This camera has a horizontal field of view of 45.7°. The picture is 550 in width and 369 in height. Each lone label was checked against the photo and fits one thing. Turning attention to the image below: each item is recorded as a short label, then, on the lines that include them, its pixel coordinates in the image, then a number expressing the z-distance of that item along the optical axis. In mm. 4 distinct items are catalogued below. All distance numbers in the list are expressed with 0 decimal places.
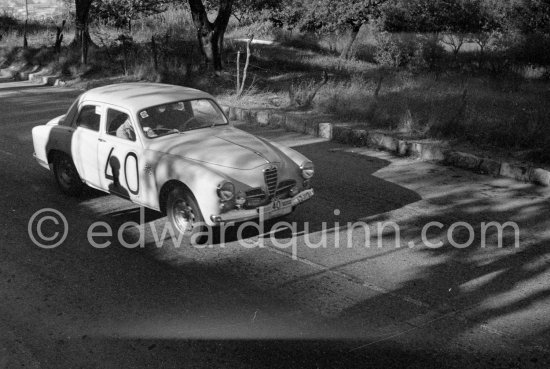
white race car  6980
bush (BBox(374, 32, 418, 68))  27203
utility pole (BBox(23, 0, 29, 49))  25475
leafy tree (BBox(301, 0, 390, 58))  29797
